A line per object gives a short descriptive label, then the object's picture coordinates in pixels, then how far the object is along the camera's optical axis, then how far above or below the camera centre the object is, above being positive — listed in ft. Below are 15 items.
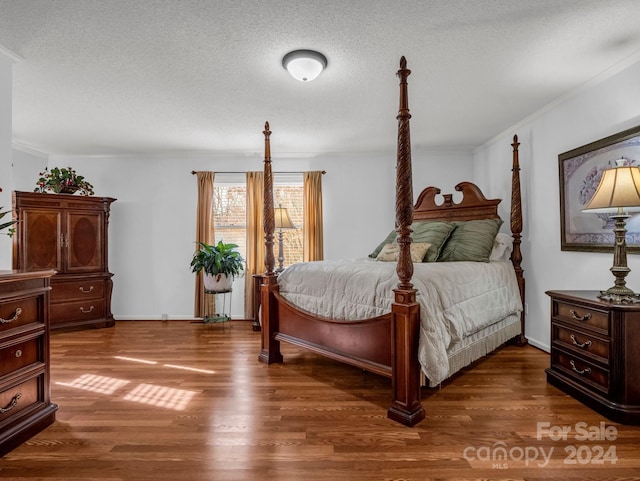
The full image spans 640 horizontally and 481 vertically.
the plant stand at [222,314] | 14.66 -3.27
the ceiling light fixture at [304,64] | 7.51 +4.08
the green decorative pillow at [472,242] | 11.08 -0.01
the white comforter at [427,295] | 6.95 -1.31
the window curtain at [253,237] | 15.75 +0.30
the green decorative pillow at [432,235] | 11.25 +0.25
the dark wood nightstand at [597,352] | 6.55 -2.36
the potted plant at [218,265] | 14.21 -0.89
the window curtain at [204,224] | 15.74 +0.93
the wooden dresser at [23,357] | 5.95 -2.12
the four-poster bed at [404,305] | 6.76 -1.56
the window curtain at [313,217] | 15.90 +1.23
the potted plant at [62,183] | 13.97 +2.60
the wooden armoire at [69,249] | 13.10 -0.18
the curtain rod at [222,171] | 16.29 +3.45
